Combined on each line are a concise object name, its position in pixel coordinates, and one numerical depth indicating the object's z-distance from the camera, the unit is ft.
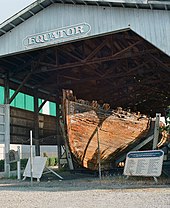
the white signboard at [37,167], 37.01
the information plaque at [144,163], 30.19
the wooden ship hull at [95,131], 34.96
